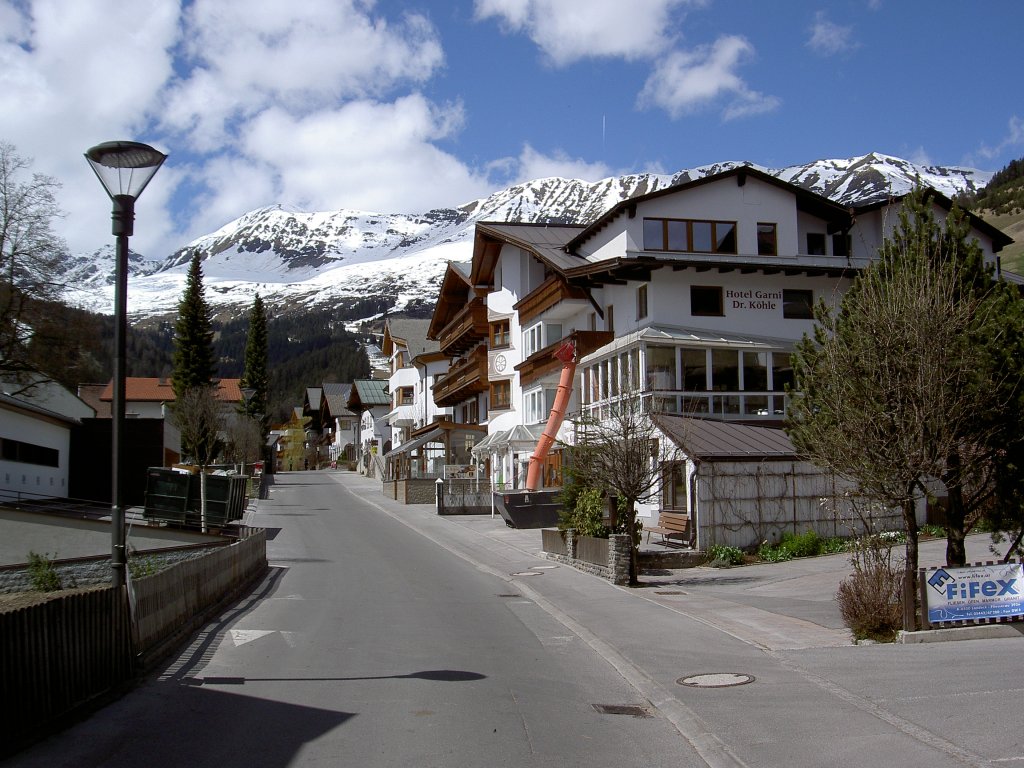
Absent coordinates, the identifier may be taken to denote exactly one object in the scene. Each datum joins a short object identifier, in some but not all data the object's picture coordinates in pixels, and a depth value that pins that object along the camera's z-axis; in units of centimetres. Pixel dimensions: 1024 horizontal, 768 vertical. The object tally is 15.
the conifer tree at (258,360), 9727
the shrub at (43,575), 2489
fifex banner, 1209
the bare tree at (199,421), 5838
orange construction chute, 3606
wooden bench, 2474
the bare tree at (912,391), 1258
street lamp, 983
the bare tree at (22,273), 3766
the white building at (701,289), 3203
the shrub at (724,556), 2339
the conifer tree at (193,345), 7125
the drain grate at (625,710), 927
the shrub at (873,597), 1236
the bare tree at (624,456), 2034
